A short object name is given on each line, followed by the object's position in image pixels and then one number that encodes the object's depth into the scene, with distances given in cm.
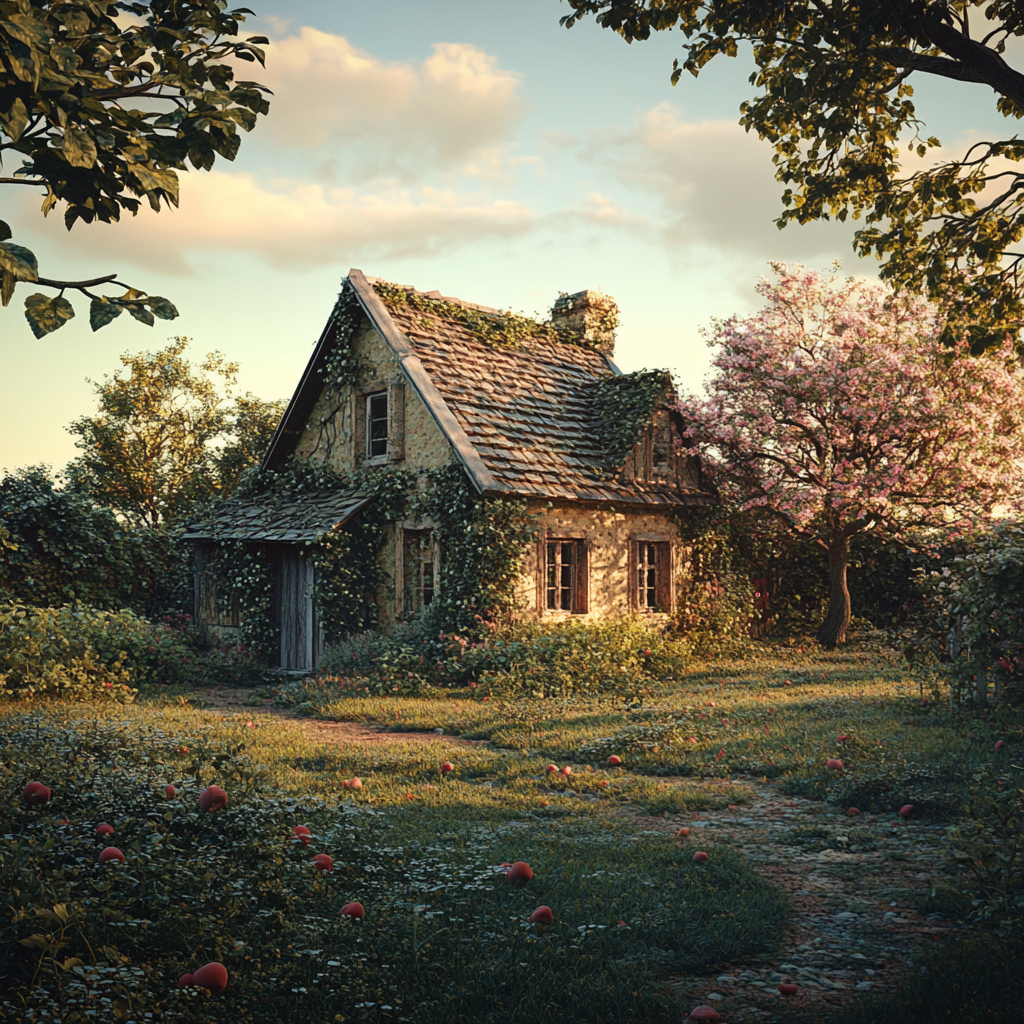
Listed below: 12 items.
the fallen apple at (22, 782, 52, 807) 489
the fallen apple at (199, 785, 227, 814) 507
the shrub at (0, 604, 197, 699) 1160
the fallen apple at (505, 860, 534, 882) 494
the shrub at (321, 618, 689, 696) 1322
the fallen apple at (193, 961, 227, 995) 347
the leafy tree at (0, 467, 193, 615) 1706
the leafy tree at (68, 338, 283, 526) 2684
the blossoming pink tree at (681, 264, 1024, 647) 1688
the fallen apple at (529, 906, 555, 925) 438
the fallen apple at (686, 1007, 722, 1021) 350
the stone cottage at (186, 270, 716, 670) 1579
